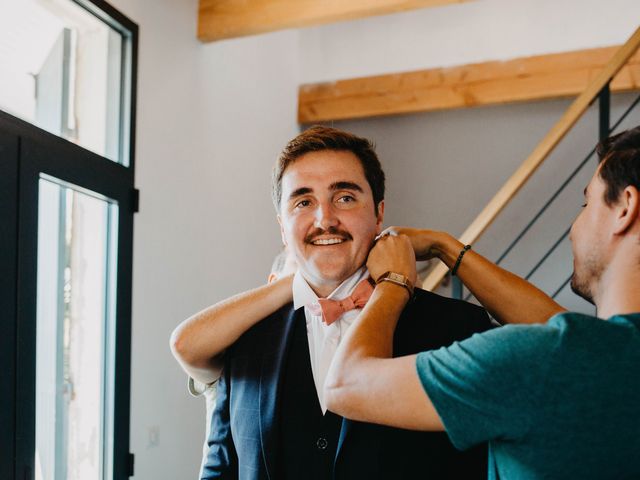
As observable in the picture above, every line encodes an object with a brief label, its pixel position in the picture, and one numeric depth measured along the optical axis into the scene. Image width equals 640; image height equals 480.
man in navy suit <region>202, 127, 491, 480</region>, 1.23
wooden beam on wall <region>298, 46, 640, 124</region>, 4.25
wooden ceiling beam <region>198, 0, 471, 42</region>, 3.28
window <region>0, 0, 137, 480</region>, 2.30
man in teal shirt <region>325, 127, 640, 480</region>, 0.89
